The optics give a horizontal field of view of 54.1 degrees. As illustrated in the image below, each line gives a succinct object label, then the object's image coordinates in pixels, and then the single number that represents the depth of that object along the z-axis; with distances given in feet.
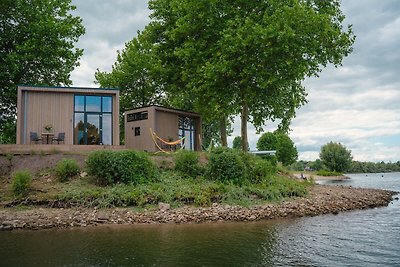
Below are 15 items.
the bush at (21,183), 59.16
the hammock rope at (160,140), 87.64
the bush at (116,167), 62.85
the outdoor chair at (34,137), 78.48
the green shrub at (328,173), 250.16
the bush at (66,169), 64.34
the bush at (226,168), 69.67
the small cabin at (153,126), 90.07
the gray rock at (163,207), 58.08
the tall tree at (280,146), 264.31
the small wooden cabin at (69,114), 79.30
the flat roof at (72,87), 79.94
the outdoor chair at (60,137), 80.02
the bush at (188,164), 71.35
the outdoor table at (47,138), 78.79
